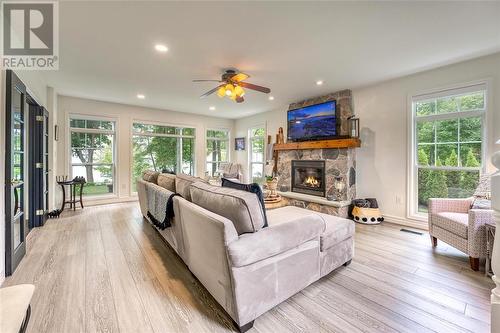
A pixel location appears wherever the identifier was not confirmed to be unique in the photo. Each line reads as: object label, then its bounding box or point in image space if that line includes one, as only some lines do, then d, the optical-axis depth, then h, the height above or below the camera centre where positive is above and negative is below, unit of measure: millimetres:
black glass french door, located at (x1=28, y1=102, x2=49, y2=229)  3410 +13
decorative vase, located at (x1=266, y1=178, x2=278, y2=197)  3840 -371
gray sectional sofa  1485 -671
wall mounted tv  4578 +969
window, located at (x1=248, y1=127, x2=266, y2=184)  6977 +384
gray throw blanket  2551 -529
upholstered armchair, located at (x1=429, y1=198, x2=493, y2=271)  2227 -674
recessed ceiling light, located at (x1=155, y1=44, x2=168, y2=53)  2748 +1504
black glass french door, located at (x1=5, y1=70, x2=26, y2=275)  2105 -70
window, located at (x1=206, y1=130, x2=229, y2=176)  7496 +556
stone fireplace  4381 -149
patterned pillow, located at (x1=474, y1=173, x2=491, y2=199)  2646 -283
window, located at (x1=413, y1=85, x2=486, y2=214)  3180 +345
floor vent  3404 -1054
